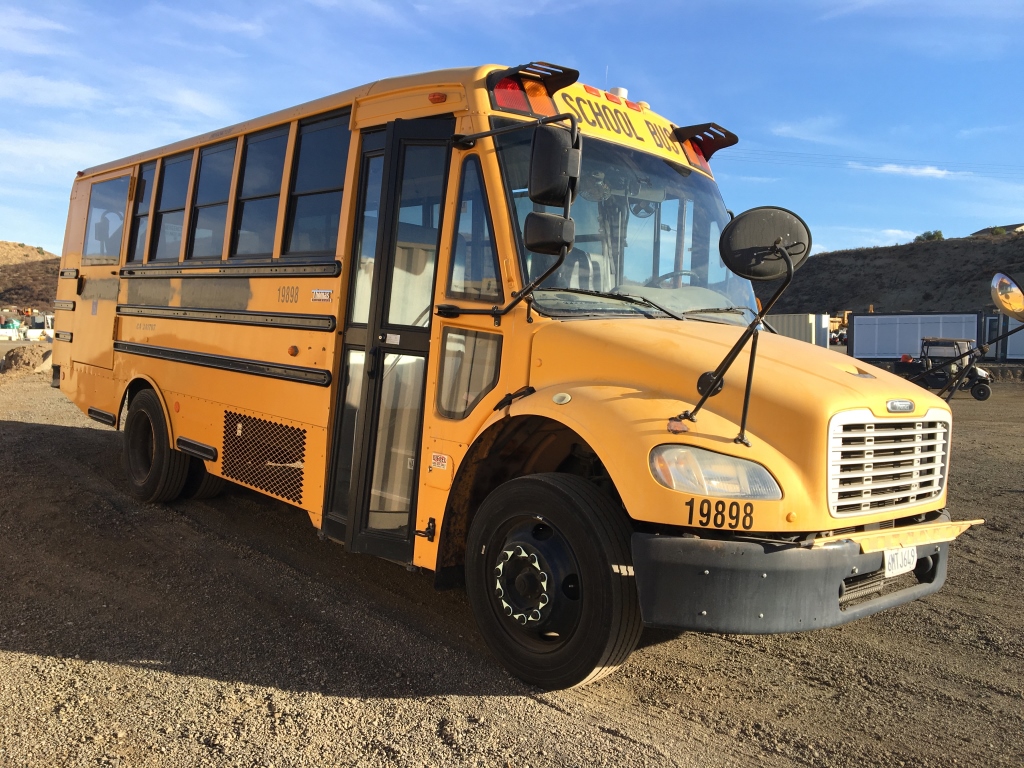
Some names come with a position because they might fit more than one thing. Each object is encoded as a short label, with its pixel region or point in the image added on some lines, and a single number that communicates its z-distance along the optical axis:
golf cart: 19.98
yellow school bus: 3.22
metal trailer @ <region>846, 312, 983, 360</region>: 30.75
